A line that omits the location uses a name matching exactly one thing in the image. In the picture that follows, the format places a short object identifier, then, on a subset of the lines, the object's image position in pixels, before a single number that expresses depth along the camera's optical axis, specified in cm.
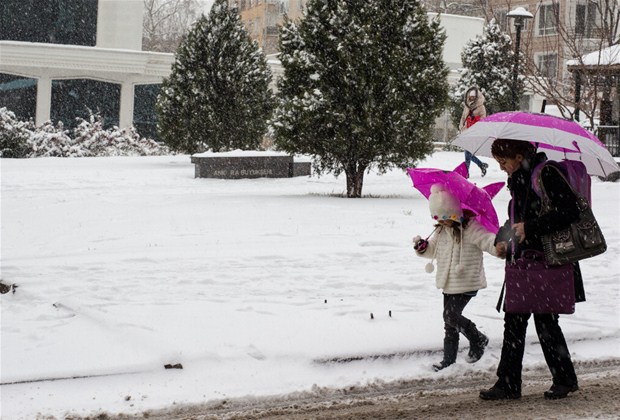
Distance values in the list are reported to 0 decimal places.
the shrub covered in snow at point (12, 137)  2469
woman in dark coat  519
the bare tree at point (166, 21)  7262
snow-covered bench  1977
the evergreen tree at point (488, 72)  3112
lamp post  2032
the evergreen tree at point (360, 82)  1452
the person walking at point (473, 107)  1648
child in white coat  568
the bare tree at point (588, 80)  1684
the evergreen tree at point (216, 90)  2305
